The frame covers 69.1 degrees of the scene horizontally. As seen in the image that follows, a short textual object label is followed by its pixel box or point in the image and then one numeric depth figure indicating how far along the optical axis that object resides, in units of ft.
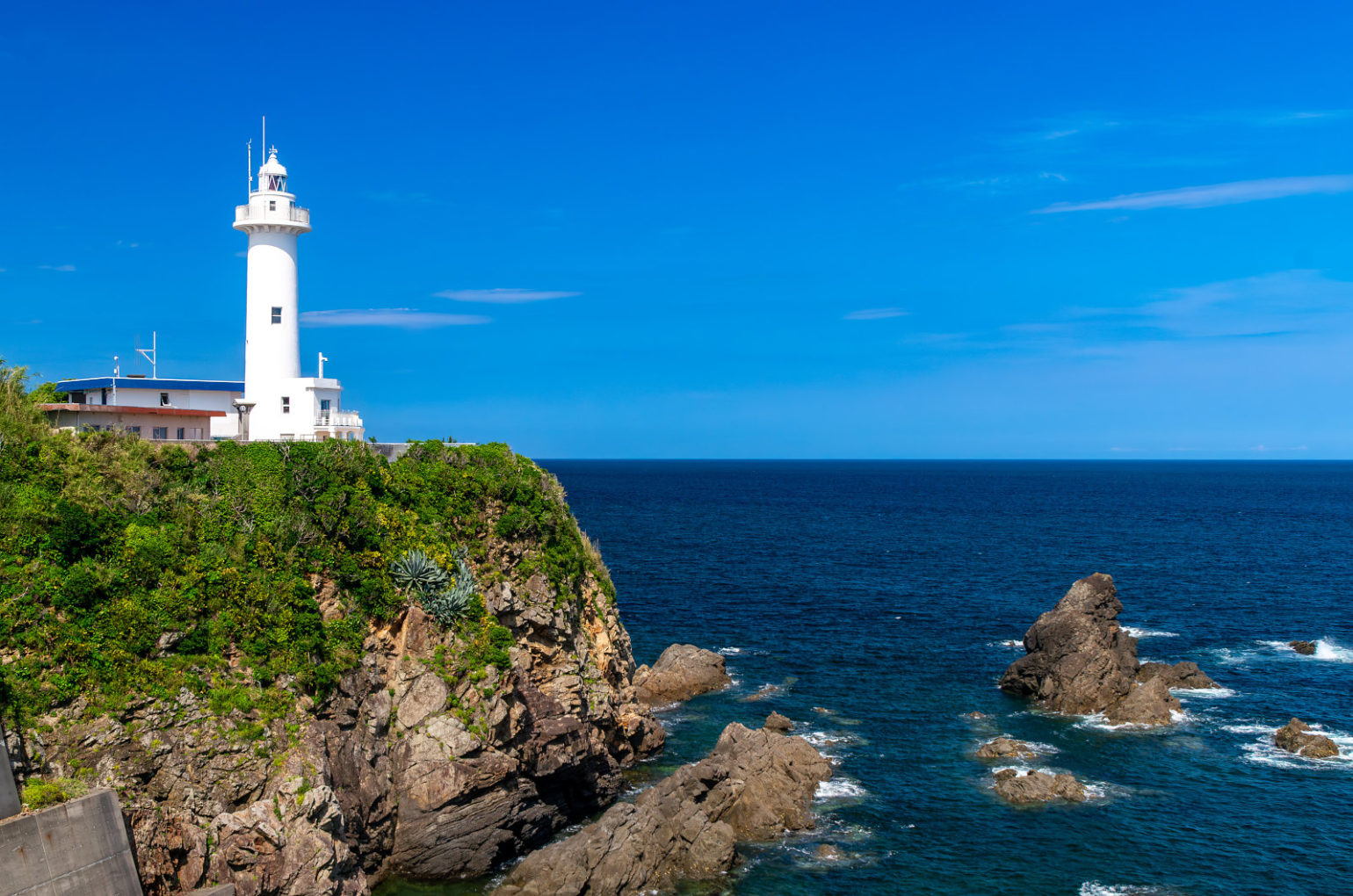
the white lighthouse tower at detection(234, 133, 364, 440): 168.25
